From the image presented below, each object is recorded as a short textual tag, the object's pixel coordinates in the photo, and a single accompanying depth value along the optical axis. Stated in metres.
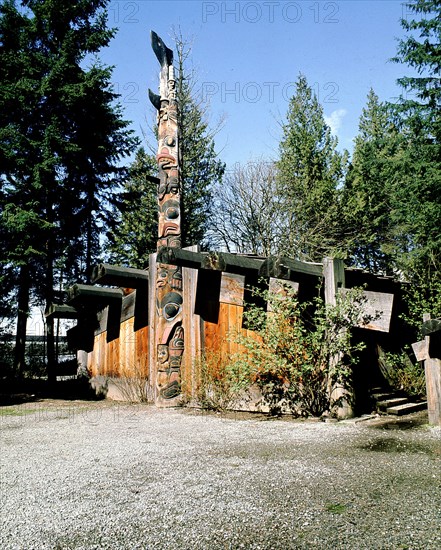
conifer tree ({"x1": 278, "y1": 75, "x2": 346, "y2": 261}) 22.91
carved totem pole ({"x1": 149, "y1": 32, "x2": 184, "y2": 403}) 9.05
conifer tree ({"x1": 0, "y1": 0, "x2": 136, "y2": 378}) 13.19
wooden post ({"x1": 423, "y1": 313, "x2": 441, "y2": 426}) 6.27
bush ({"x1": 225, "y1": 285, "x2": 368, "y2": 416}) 7.04
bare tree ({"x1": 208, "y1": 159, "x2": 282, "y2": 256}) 22.97
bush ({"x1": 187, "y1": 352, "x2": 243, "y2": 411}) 8.27
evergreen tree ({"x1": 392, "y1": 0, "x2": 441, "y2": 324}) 13.29
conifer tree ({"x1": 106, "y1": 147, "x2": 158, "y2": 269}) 21.47
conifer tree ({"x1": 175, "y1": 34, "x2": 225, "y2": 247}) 21.73
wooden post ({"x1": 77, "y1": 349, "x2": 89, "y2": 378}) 12.72
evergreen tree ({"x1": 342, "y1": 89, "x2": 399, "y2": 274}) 23.70
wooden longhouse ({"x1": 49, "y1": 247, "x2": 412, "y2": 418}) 7.35
